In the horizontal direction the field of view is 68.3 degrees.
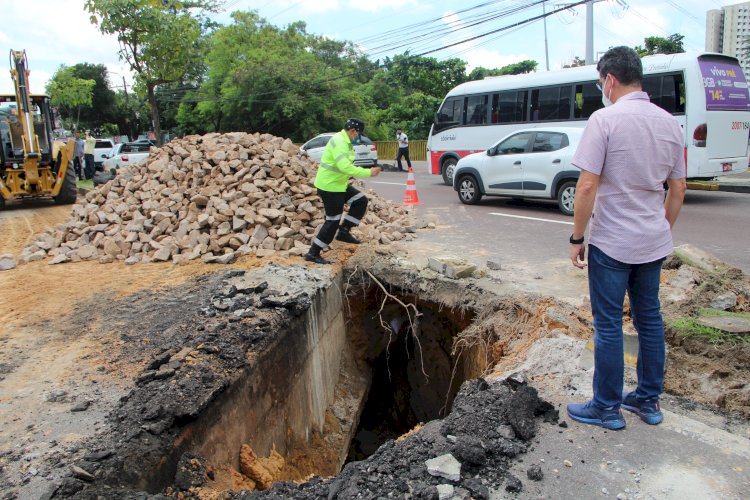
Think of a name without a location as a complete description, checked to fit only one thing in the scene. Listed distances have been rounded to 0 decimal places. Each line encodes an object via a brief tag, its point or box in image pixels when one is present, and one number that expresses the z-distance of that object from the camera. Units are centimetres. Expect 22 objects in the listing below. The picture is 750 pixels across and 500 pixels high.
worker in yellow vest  609
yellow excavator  1177
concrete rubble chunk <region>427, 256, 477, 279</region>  598
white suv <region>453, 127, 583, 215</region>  994
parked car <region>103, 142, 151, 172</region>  2050
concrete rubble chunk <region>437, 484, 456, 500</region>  248
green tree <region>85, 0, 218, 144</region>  1452
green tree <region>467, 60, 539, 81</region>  3158
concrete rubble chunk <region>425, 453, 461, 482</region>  260
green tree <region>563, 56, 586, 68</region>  2926
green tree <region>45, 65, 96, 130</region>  3145
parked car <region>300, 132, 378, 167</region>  1917
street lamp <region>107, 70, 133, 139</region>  4378
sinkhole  385
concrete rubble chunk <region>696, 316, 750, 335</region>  389
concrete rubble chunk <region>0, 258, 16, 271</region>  721
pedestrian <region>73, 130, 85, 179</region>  1831
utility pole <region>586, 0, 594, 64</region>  1636
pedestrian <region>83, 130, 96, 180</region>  2077
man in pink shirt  271
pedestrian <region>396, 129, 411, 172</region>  2009
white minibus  1074
